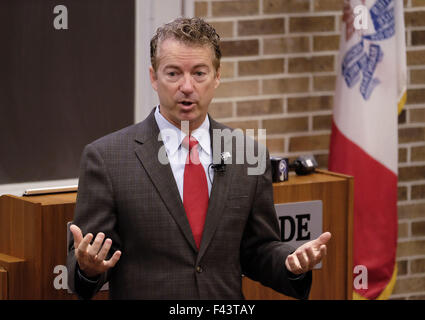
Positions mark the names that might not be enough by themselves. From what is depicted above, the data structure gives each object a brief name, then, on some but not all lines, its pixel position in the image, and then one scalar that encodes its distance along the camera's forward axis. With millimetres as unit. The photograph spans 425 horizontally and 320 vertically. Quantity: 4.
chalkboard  6586
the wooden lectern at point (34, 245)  5518
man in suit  4667
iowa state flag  7041
